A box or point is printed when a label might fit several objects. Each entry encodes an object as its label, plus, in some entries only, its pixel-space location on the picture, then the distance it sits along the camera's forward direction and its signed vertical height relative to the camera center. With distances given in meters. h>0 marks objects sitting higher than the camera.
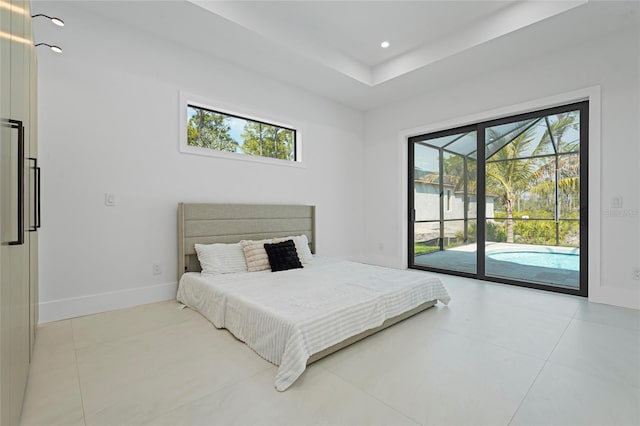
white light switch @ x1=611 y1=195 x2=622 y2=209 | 3.20 +0.13
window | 3.73 +1.06
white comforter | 1.93 -0.70
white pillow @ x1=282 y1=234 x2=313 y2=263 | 3.88 -0.46
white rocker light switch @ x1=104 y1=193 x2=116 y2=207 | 3.03 +0.14
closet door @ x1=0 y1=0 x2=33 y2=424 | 1.05 -0.01
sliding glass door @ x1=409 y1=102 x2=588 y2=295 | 3.63 +0.20
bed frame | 3.39 -0.15
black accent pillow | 3.43 -0.50
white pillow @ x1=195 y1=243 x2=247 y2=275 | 3.23 -0.50
